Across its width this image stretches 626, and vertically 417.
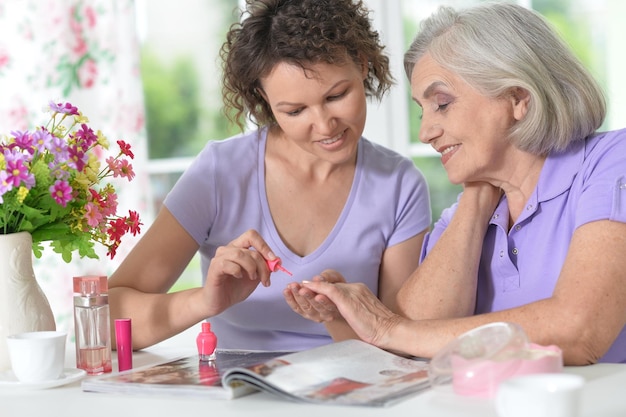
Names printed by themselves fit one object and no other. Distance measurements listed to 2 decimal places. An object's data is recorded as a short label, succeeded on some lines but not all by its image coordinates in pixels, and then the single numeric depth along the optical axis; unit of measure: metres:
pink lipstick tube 2.13
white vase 2.08
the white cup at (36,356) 2.01
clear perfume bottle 2.10
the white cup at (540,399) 1.72
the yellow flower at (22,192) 2.03
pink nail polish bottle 2.09
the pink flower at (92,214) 2.10
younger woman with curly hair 2.36
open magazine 1.88
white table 1.83
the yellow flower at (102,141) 2.10
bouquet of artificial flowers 2.04
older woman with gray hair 2.09
